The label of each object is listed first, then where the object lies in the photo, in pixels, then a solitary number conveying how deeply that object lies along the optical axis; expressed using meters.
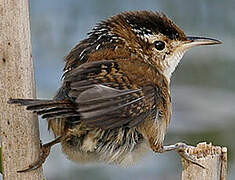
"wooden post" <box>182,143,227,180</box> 1.97
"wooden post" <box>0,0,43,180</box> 1.94
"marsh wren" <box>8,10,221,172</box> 1.94
